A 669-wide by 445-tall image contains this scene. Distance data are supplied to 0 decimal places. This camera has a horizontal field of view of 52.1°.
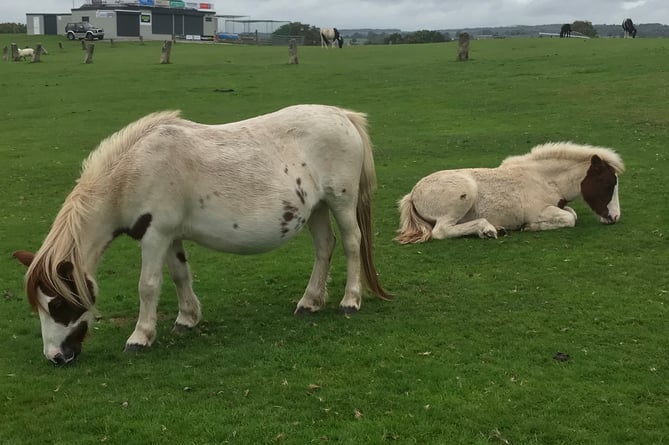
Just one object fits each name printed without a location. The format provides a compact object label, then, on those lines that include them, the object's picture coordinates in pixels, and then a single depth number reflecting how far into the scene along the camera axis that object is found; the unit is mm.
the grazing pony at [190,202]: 5656
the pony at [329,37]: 52312
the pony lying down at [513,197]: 9688
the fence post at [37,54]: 41719
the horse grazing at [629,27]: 50406
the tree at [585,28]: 88775
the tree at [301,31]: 85562
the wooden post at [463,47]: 33094
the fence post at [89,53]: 39328
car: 71312
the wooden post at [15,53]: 44166
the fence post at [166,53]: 37812
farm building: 90625
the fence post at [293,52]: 35375
